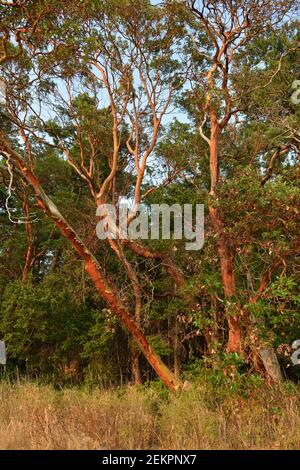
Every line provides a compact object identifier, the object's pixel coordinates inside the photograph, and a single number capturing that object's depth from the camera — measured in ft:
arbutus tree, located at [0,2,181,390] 24.00
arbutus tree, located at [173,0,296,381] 31.89
